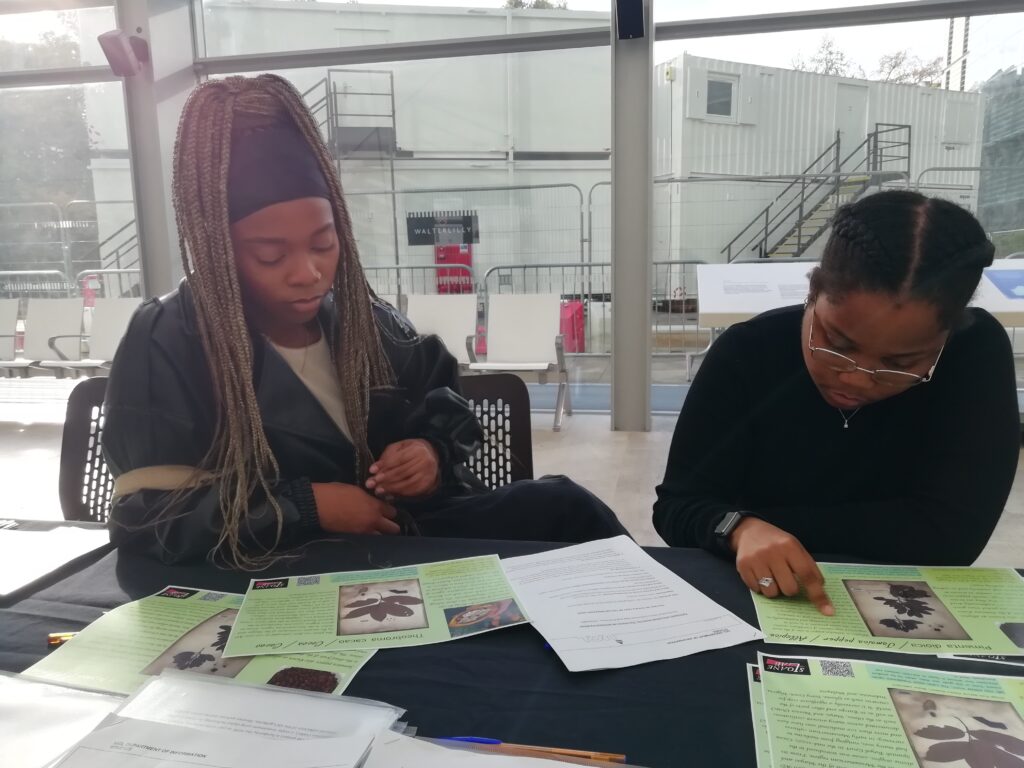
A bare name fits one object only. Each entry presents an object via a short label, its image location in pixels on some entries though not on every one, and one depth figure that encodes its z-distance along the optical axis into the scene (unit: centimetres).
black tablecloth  59
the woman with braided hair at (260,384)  103
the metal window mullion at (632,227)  381
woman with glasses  97
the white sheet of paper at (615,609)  72
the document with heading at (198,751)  52
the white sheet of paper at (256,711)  57
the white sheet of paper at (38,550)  93
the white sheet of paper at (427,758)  53
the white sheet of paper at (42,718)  56
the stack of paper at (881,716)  56
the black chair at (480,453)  140
